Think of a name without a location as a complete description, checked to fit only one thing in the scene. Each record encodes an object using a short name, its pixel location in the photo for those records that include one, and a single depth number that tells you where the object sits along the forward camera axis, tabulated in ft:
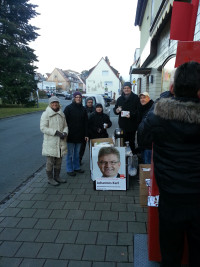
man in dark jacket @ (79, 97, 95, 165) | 18.40
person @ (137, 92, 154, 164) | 14.30
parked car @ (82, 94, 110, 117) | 35.77
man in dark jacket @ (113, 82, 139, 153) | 16.49
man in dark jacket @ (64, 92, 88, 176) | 15.37
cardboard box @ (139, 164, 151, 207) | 10.91
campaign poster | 12.89
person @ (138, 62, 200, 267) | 4.73
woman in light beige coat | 13.67
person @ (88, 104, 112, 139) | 16.39
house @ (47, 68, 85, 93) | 245.65
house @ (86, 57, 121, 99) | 157.89
